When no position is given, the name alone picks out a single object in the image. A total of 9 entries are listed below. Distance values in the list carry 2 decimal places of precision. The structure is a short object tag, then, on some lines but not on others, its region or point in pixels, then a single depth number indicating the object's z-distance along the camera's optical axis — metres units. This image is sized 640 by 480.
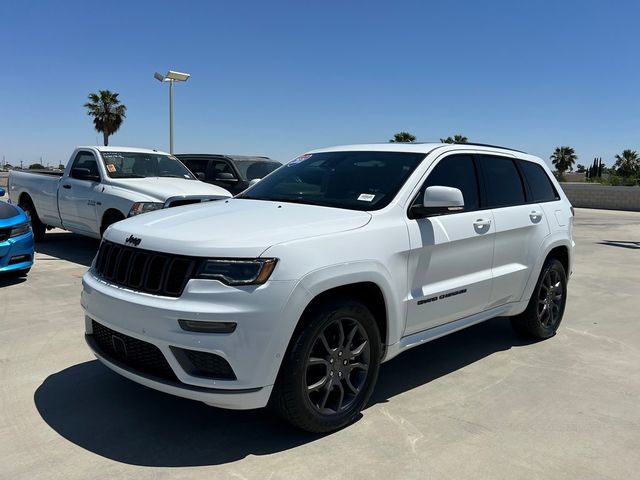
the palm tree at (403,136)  53.31
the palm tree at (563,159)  61.75
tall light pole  20.72
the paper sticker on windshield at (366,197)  3.86
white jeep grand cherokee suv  2.95
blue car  6.86
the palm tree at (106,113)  47.31
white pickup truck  8.38
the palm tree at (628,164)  63.84
